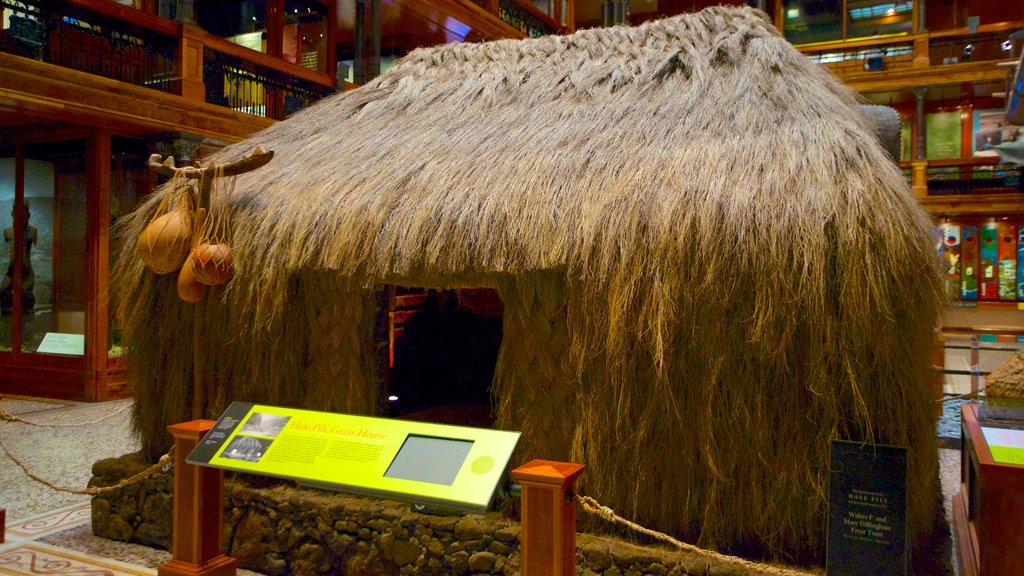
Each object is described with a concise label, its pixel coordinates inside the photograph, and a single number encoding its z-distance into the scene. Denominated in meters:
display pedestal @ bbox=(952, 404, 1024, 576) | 2.54
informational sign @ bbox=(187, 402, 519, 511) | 2.45
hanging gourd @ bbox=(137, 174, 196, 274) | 3.71
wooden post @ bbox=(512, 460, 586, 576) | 2.35
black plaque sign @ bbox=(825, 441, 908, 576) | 2.58
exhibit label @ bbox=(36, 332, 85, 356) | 8.20
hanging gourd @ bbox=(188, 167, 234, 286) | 3.65
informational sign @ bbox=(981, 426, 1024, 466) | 2.61
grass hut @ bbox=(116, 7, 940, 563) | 2.80
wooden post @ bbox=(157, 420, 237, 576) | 3.20
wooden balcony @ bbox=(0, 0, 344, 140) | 6.73
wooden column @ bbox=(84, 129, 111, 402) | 8.00
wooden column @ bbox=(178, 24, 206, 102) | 8.13
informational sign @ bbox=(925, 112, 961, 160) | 15.41
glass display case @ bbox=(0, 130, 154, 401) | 8.09
